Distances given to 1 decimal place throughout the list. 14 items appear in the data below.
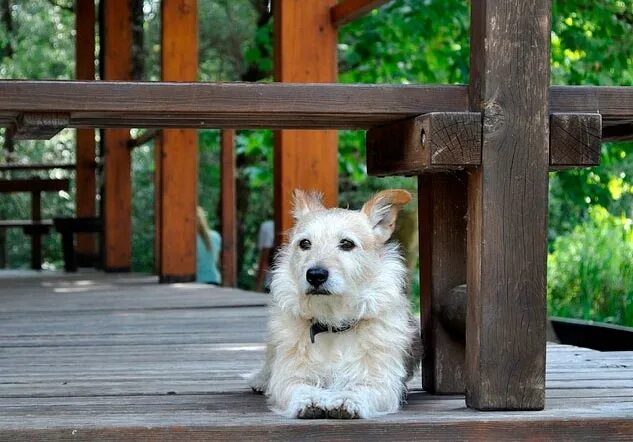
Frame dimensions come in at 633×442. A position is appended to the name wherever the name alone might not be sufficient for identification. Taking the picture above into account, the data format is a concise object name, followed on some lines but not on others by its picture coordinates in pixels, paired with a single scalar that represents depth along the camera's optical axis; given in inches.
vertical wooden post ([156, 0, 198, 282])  362.6
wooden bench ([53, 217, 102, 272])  465.7
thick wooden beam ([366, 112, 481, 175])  133.3
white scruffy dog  135.7
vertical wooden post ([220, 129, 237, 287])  411.5
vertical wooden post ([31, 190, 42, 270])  564.1
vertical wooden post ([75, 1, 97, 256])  484.7
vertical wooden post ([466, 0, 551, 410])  133.8
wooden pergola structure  133.8
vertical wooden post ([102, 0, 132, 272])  429.4
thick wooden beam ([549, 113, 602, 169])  136.0
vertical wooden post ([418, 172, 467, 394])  150.6
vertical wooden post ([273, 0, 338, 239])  292.4
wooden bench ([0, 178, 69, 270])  540.4
